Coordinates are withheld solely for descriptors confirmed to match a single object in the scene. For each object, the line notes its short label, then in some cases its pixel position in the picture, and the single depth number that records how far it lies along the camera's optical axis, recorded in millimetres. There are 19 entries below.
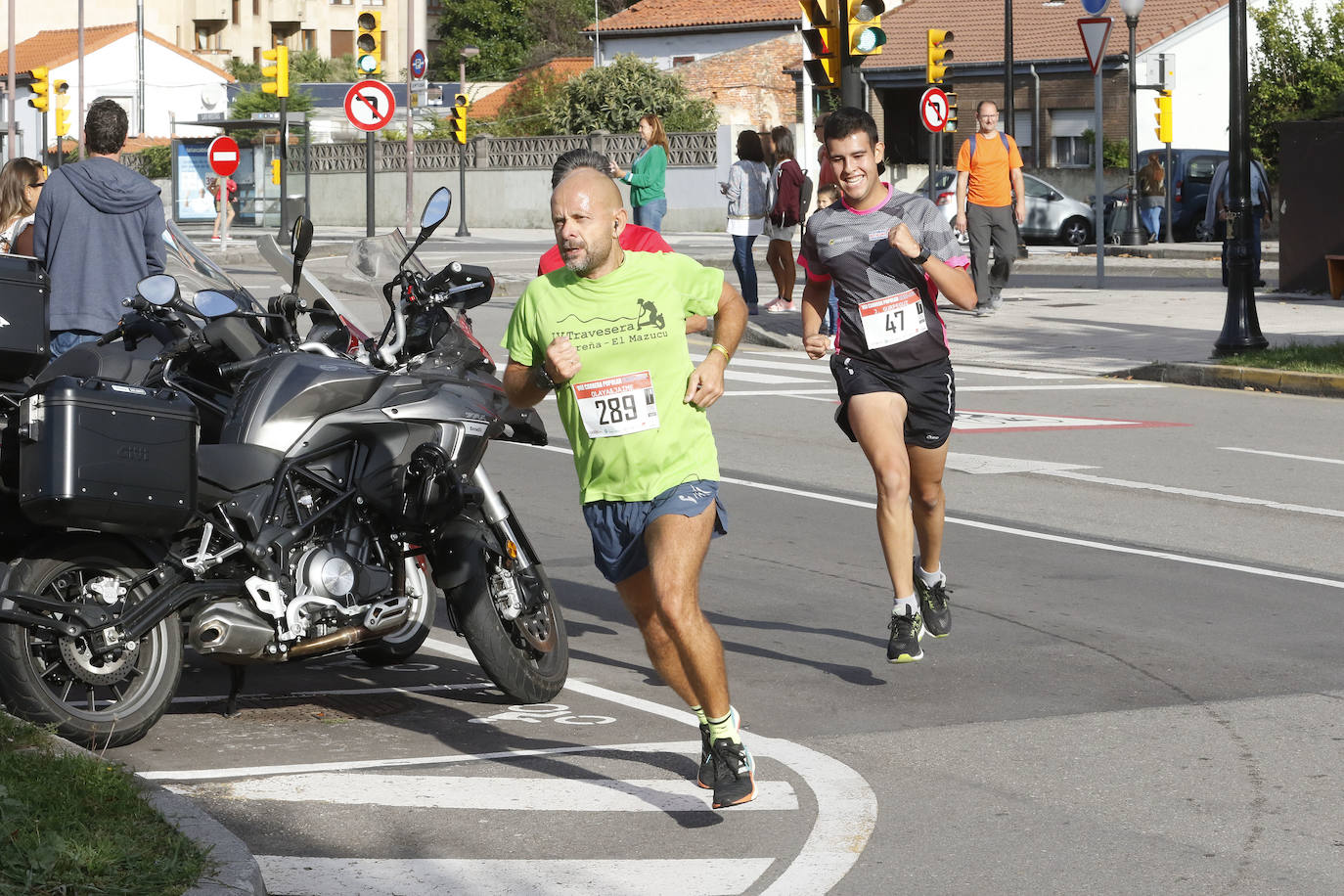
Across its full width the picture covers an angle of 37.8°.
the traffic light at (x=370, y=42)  34281
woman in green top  20812
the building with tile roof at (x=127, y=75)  88250
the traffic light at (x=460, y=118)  43750
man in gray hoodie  8773
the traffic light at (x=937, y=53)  32250
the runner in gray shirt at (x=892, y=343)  7234
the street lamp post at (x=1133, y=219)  34412
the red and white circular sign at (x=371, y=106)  30516
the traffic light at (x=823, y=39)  16938
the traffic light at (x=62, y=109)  56594
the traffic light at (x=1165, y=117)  39812
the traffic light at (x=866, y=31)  16594
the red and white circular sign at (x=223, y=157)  35719
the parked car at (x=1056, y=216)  38119
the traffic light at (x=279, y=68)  36406
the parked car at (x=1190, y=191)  38750
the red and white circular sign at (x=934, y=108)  31438
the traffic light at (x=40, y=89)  50188
